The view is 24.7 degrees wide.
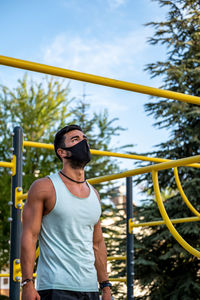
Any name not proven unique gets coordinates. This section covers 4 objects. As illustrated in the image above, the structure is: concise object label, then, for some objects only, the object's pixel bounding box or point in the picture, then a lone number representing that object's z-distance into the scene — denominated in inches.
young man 73.7
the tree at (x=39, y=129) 504.1
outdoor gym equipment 69.7
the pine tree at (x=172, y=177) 378.0
